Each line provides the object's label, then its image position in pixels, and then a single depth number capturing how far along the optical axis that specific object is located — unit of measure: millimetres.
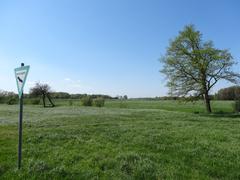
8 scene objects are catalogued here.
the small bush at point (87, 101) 37777
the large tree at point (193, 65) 20134
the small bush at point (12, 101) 46910
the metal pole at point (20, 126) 4678
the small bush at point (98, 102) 37765
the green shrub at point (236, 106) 24939
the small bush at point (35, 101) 45731
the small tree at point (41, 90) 41051
